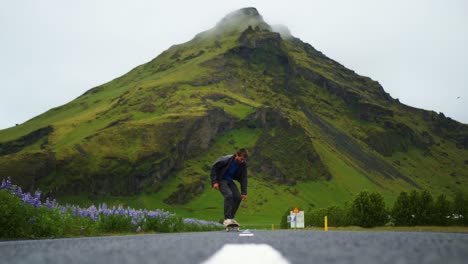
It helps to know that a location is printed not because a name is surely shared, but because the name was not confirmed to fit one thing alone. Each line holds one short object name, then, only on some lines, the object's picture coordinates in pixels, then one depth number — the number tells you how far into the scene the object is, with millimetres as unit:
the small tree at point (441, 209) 71188
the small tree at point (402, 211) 73812
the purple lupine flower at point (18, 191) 13447
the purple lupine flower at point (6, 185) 13023
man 15102
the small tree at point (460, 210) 70688
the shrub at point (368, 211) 76375
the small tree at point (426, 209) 71812
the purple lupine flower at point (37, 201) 14219
